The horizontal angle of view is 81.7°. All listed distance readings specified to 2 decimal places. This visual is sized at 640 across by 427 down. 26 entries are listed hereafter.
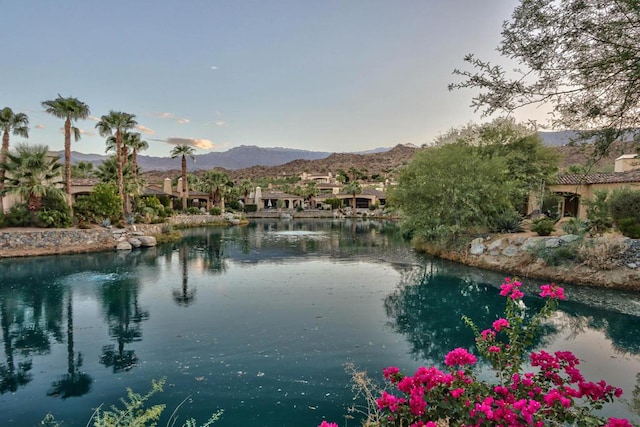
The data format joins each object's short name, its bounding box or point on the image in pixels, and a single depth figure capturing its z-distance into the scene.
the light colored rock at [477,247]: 19.73
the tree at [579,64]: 5.28
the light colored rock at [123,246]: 24.84
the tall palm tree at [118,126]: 30.47
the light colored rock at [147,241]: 26.30
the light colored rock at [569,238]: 15.79
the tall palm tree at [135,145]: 34.94
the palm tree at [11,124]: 26.44
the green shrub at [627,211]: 14.93
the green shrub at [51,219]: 23.72
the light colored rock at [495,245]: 19.04
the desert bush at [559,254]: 15.41
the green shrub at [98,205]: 26.61
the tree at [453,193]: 20.20
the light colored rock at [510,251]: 17.95
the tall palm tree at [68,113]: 25.41
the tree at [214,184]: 53.09
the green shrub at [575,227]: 16.12
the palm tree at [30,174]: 23.53
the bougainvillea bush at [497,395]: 2.93
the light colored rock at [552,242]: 16.25
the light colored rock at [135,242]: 25.73
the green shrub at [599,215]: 16.77
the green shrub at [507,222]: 20.62
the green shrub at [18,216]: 23.48
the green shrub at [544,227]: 18.08
